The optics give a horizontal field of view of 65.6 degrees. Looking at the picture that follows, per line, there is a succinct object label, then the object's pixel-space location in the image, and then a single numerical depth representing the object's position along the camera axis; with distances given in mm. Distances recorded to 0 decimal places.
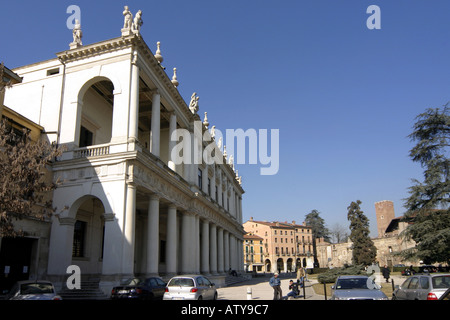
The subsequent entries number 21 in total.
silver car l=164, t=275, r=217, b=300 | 14594
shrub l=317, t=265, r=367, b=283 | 25922
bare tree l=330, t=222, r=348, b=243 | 115838
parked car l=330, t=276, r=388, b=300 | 10758
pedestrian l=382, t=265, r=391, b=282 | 27453
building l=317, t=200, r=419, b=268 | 71375
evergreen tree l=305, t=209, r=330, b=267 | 117062
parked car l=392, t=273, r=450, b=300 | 10697
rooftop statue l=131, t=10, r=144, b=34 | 23109
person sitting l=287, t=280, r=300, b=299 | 20581
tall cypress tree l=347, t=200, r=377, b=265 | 54616
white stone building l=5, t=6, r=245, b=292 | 19500
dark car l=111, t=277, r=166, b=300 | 15117
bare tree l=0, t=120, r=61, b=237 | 11891
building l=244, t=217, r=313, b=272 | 99375
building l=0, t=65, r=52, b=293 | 18031
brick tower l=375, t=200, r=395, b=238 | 90575
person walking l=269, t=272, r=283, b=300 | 17056
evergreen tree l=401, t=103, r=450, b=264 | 23922
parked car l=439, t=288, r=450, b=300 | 6387
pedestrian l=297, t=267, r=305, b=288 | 22386
